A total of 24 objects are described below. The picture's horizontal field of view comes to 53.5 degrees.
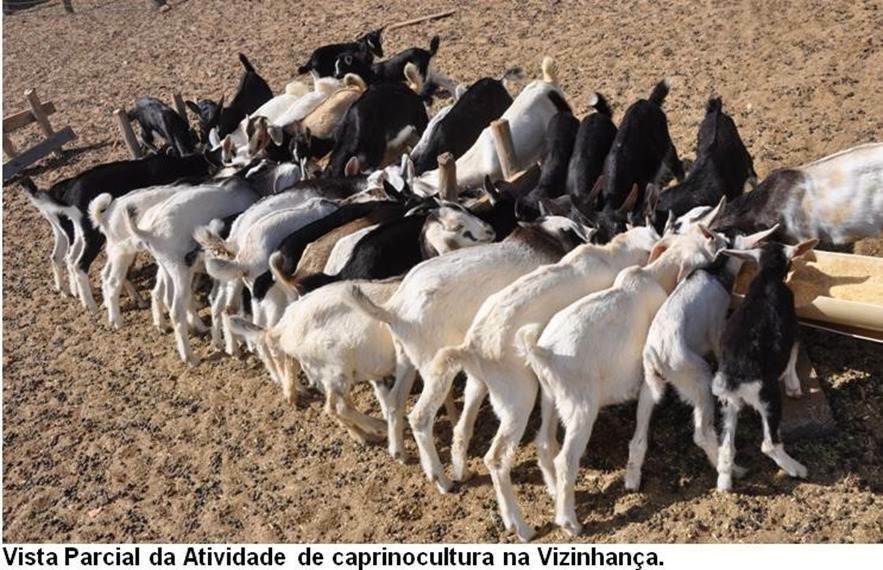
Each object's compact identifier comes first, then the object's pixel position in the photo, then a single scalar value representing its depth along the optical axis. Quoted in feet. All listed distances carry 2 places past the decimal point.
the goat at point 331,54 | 35.78
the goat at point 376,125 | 26.66
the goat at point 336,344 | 15.92
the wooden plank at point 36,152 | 36.06
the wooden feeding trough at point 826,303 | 15.11
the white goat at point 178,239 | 21.53
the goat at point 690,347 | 14.12
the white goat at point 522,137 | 24.23
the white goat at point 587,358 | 13.84
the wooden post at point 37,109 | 37.93
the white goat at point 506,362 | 14.33
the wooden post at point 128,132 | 32.81
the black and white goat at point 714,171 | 20.27
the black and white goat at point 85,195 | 24.48
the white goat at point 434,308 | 15.19
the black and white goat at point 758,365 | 13.80
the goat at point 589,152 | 21.67
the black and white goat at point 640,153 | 21.20
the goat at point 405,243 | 17.83
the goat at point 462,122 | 25.84
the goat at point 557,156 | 22.13
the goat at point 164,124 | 32.17
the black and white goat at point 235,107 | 31.83
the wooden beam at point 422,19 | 41.53
